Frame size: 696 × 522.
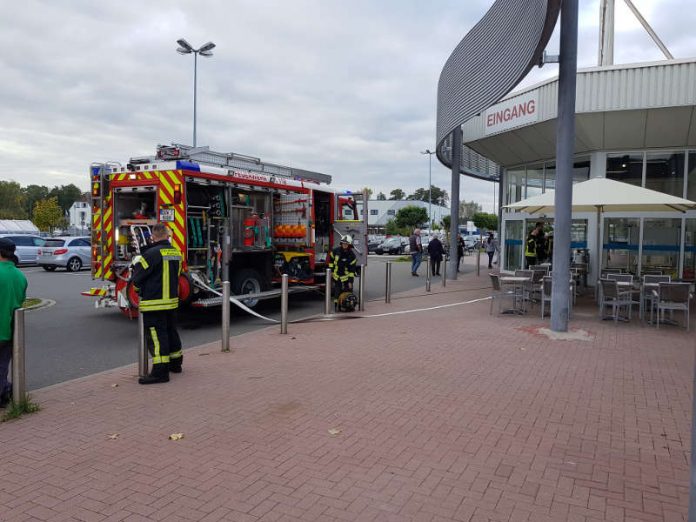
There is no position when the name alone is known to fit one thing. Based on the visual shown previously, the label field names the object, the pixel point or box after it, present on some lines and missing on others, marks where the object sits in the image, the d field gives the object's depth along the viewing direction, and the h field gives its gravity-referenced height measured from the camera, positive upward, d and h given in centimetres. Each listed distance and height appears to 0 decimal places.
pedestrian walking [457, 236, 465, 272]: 2350 -2
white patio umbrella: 995 +96
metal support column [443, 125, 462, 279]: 1825 +212
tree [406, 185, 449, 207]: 13212 +1296
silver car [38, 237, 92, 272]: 2188 -54
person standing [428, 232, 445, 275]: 2072 -16
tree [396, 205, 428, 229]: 6900 +373
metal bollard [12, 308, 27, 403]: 495 -107
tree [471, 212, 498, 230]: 7556 +360
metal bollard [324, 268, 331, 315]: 1061 -93
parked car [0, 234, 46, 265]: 2388 -35
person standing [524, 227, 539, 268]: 1421 +9
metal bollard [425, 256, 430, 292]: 1567 -93
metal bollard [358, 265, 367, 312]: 1159 -98
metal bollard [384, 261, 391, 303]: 1295 -105
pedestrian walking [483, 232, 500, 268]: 2575 +3
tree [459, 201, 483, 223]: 10175 +787
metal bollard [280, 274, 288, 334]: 874 -102
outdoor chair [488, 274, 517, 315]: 1080 -85
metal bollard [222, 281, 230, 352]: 754 -102
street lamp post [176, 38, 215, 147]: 2188 +765
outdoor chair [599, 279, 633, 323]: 966 -81
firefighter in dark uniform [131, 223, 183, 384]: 599 -61
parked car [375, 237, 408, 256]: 4272 -9
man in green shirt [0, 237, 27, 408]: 495 -55
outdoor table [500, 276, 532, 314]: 1102 -80
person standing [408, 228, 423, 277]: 2046 -7
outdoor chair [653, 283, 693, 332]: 920 -75
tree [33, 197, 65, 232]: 4844 +216
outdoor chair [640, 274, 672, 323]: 981 -69
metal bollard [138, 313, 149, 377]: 607 -122
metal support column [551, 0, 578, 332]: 887 +138
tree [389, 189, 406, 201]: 13912 +1317
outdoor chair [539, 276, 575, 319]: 1041 -79
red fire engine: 913 +43
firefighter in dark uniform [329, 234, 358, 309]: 1128 -43
